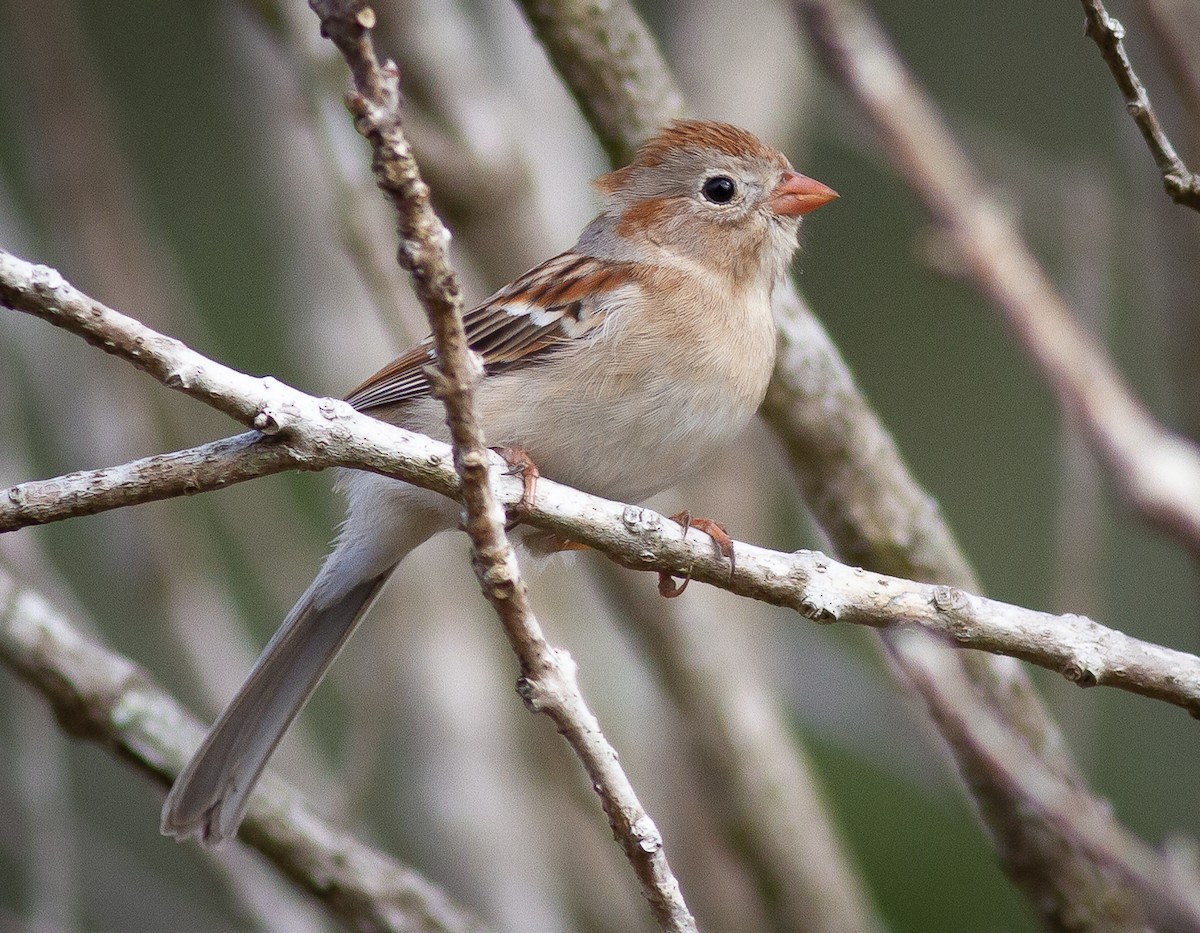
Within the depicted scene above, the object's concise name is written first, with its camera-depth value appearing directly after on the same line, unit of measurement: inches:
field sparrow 252.8
